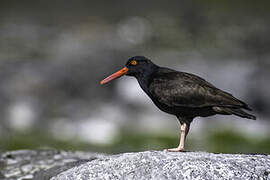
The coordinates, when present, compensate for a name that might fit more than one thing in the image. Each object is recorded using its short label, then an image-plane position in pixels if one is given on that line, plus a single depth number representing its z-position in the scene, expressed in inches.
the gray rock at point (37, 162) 831.1
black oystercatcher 745.6
